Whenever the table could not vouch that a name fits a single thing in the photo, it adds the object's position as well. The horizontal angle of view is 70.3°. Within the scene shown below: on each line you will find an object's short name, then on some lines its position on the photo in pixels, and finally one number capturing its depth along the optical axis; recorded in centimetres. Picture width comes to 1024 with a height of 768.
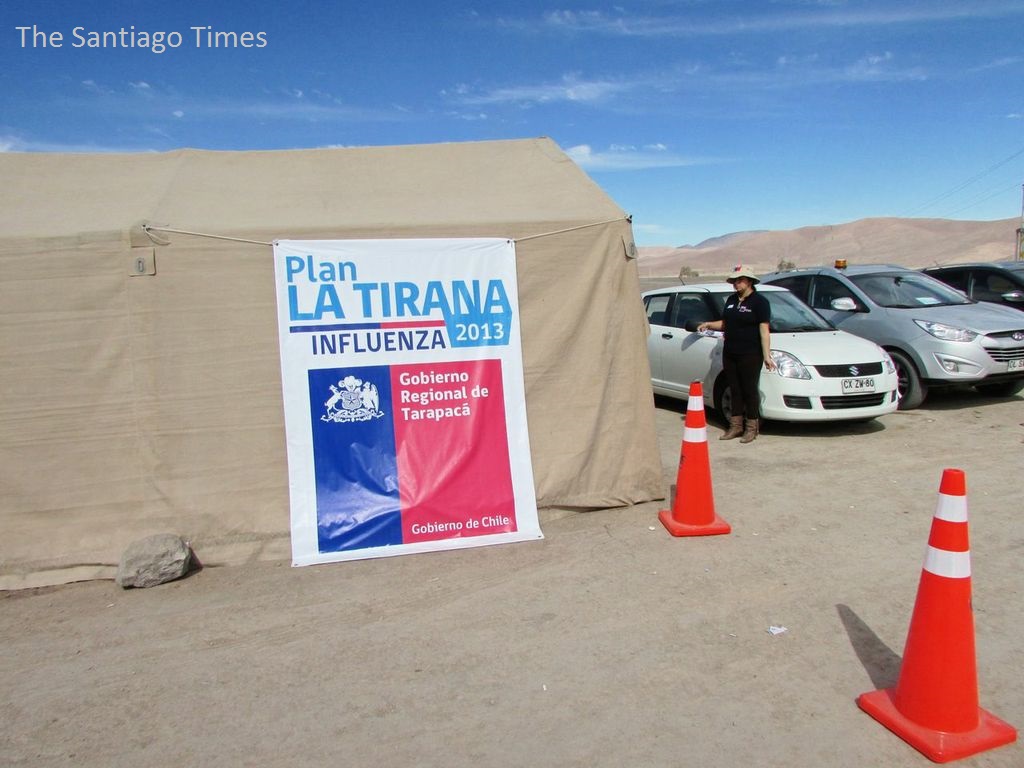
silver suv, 847
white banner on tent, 482
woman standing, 710
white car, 743
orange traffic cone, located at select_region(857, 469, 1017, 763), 271
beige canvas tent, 456
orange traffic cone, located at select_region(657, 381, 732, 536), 489
